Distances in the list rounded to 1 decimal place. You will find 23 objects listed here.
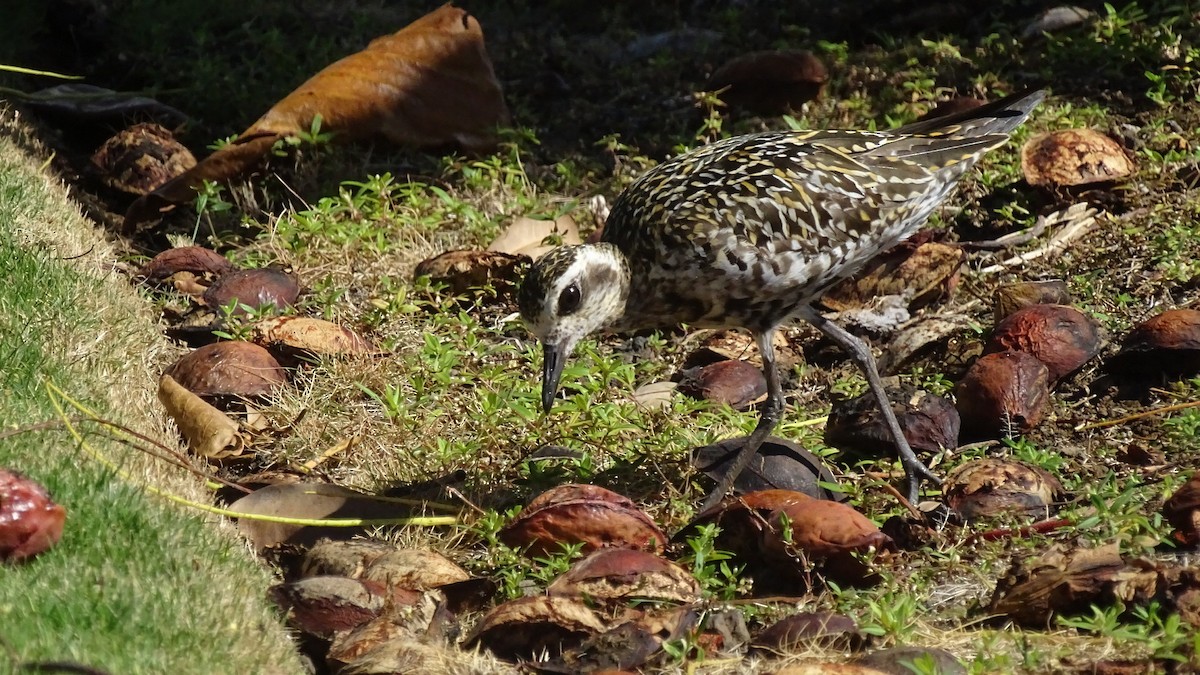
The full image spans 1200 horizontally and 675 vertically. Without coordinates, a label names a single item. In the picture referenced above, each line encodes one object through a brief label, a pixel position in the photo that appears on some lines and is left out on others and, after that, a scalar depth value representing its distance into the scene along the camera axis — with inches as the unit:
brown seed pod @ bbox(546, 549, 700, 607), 312.2
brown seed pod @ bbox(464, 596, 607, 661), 295.3
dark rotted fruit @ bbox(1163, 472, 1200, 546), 315.0
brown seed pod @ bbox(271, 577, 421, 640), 298.5
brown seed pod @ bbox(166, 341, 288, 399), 411.5
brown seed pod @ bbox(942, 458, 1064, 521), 350.0
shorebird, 379.6
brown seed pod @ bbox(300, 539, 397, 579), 324.5
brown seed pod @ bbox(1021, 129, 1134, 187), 487.2
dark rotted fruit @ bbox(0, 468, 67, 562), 271.9
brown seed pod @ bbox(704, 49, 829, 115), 561.6
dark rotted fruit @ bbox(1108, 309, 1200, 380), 395.5
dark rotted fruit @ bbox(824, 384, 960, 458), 397.4
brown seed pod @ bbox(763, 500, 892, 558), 323.0
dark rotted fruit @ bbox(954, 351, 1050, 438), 389.1
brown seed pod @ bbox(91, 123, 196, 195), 542.9
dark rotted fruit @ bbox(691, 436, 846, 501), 372.2
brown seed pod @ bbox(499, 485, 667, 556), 338.6
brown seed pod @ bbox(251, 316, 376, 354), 439.8
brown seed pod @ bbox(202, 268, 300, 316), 463.2
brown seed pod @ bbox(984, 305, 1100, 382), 406.0
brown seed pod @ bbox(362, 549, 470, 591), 320.2
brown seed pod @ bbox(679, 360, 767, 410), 433.4
